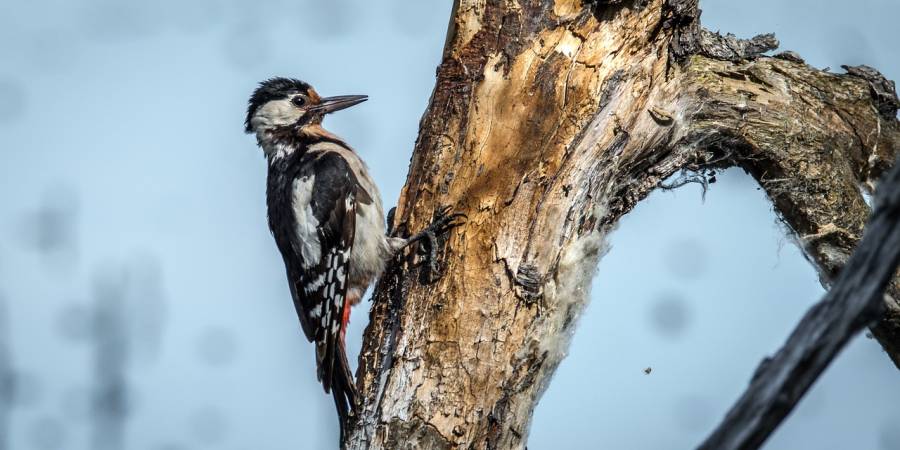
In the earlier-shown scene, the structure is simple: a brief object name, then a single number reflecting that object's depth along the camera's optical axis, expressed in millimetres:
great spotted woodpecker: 8148
